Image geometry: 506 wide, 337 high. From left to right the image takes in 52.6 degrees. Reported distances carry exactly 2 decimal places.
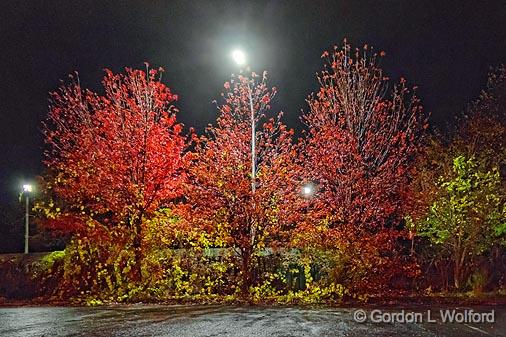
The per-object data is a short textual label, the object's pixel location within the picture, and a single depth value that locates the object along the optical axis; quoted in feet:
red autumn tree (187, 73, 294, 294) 46.37
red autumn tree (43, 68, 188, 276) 48.34
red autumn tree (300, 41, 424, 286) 46.75
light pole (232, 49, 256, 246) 42.80
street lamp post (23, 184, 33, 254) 85.25
